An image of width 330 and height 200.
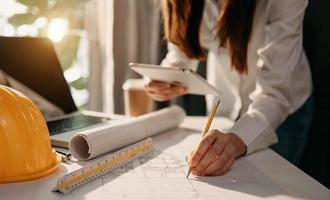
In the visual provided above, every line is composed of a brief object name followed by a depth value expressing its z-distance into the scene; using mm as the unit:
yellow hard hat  664
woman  889
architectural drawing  637
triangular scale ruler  641
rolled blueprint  801
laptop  1001
